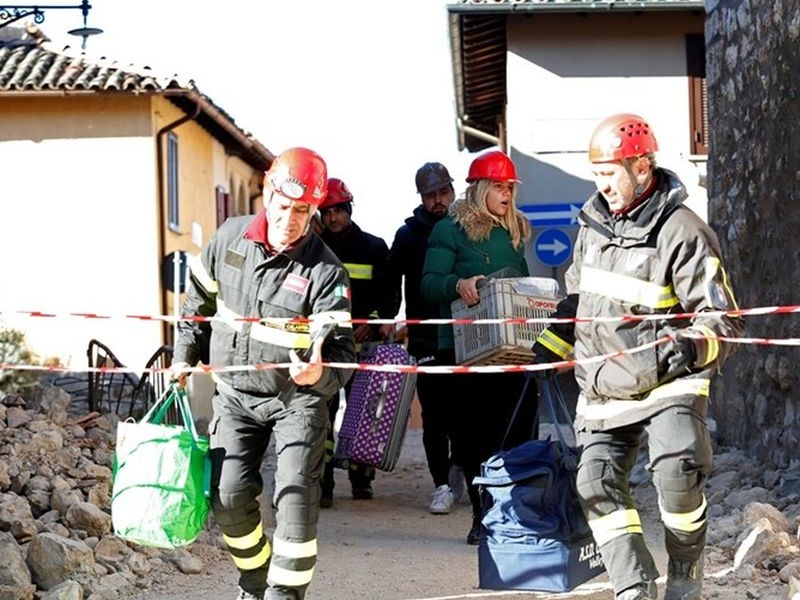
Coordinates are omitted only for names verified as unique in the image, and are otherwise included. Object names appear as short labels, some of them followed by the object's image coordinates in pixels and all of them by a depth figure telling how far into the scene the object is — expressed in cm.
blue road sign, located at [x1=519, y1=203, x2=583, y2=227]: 2023
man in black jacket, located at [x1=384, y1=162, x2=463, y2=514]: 1021
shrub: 1168
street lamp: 1758
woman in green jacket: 905
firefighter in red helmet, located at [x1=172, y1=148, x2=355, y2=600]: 636
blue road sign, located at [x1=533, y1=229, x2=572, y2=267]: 1905
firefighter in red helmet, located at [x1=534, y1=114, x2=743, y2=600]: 590
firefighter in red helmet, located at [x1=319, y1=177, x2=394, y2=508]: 1082
